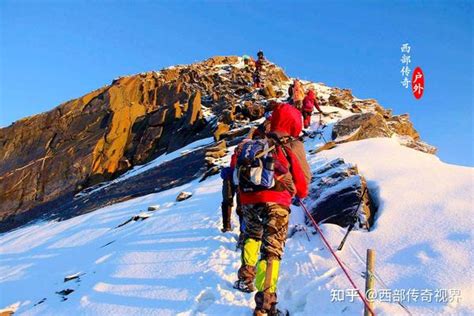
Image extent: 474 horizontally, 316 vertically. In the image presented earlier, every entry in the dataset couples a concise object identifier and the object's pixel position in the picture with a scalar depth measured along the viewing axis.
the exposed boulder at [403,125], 26.61
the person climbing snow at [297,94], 18.08
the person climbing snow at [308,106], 19.61
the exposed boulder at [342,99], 31.62
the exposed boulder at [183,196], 12.57
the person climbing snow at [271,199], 5.07
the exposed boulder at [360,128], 15.84
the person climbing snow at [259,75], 34.56
